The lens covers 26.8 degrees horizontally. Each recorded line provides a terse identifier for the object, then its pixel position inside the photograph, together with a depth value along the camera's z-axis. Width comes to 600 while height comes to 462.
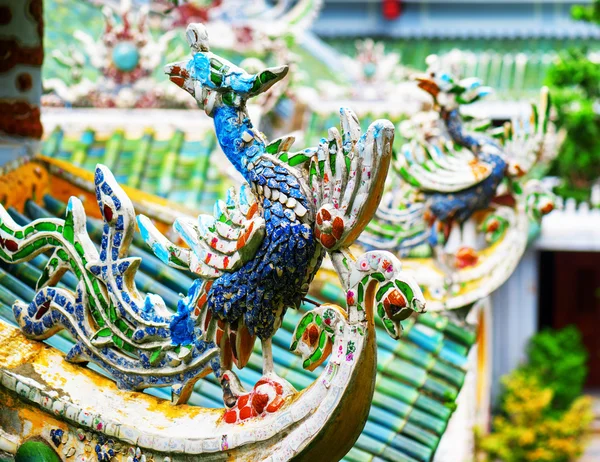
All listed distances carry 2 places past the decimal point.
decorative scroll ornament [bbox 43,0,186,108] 8.36
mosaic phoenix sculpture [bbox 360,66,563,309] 6.20
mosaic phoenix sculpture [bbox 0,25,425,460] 2.97
